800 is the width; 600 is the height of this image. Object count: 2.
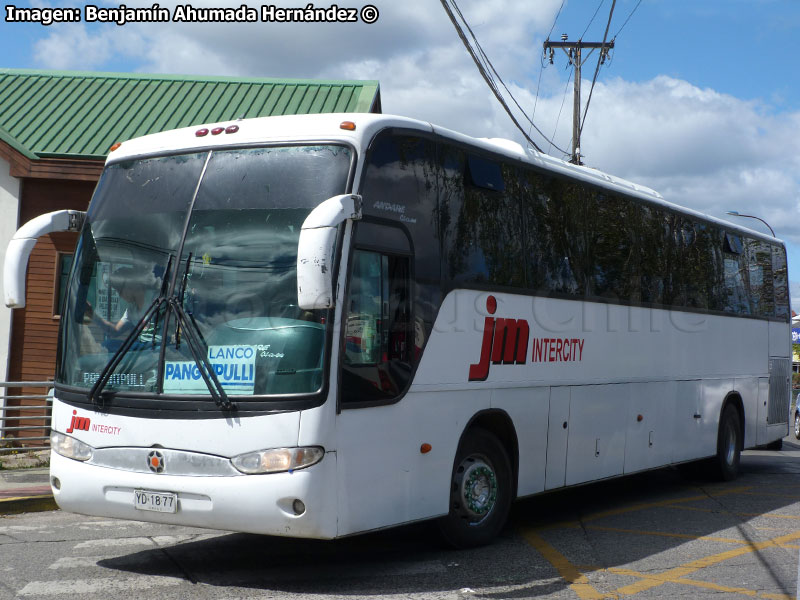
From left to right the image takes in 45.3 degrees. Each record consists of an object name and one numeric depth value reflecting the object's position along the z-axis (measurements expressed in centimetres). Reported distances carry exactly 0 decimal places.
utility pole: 2597
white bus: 629
